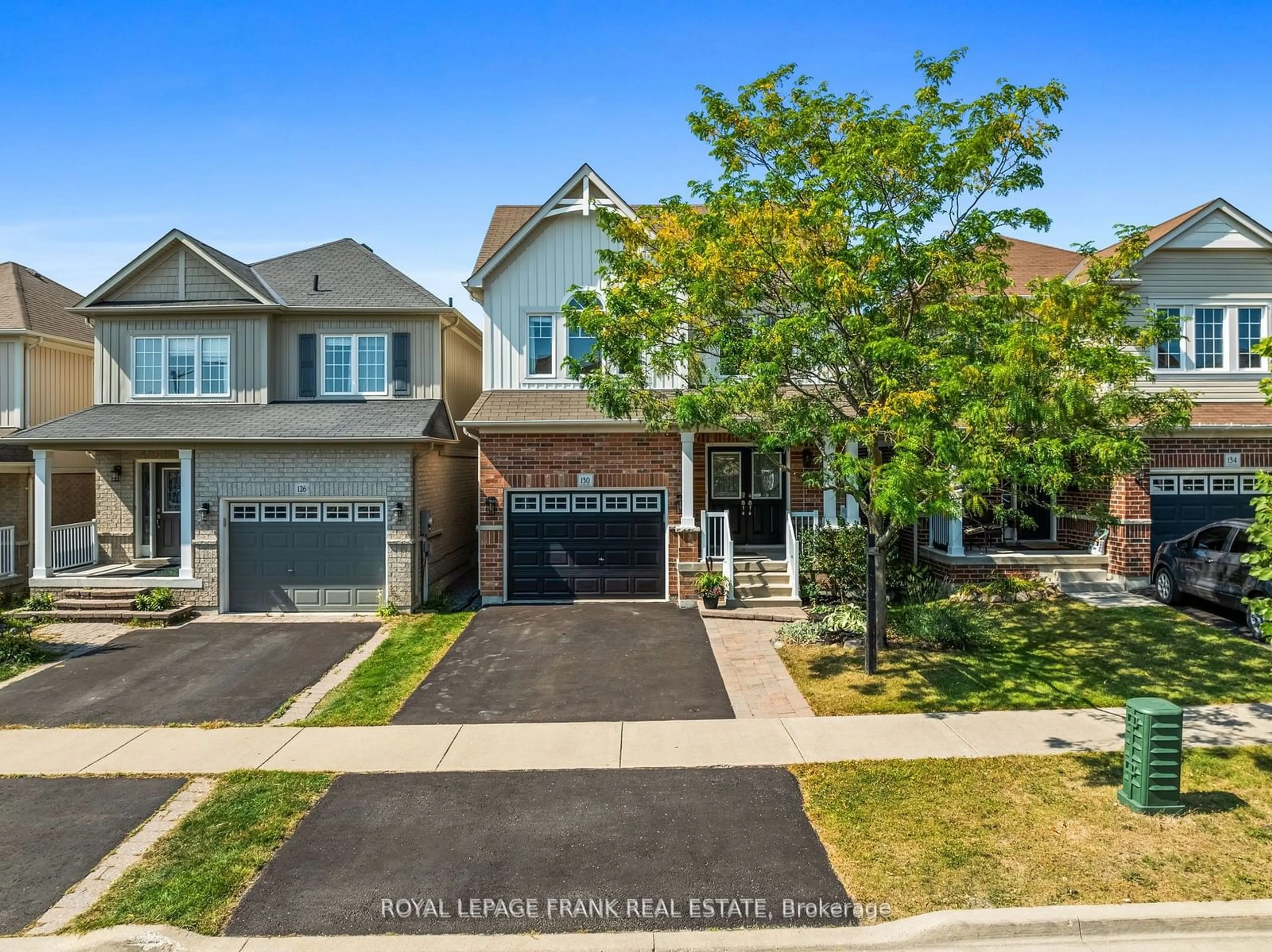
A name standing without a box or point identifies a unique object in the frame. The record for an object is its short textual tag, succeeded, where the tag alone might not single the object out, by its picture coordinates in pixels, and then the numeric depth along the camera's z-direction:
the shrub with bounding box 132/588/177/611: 14.50
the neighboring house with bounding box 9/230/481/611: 14.98
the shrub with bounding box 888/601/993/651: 11.23
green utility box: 6.22
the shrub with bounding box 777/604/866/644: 11.90
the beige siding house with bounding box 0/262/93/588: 17.17
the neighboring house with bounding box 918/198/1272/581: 15.29
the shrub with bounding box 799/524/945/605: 14.15
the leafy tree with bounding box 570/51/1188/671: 8.42
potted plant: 14.07
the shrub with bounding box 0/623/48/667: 11.66
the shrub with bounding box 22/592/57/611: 14.70
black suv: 11.94
